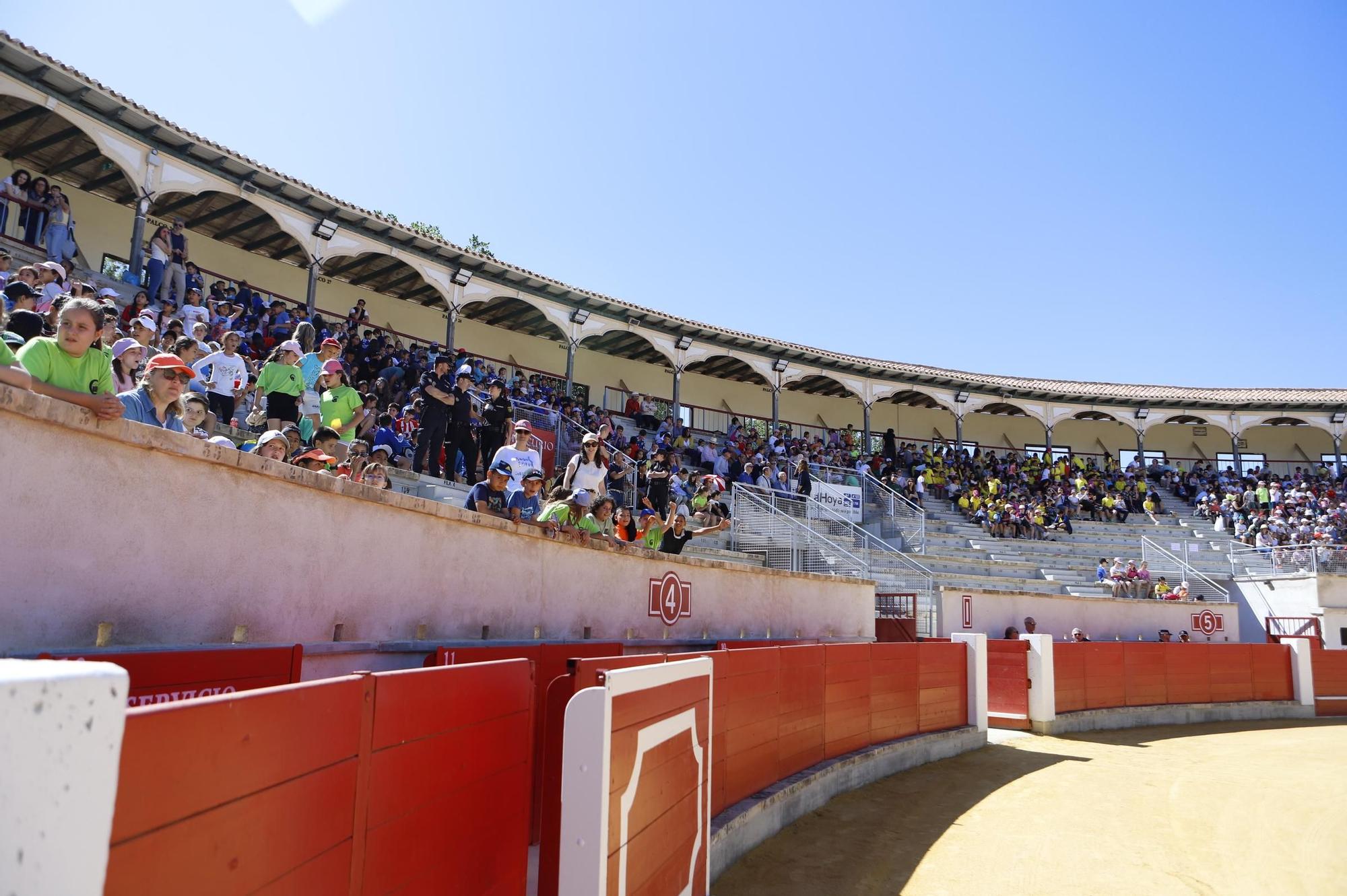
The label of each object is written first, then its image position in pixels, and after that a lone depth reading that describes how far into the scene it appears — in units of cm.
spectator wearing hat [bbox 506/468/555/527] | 715
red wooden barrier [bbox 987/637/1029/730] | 1255
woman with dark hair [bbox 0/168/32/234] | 1210
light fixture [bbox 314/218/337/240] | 1744
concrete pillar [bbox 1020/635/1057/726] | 1240
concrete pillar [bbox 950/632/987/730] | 1129
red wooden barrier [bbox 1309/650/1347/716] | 1608
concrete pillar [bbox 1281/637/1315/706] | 1596
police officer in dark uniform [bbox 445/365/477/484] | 1007
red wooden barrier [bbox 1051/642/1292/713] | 1316
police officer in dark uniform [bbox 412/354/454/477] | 945
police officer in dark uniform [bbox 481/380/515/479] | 1104
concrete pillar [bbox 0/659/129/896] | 99
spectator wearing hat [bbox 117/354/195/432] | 436
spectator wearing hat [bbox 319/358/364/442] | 733
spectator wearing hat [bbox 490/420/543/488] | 778
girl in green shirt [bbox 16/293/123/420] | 363
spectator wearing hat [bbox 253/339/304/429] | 730
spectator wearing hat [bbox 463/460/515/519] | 664
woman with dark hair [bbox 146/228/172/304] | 1270
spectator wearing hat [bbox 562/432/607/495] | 825
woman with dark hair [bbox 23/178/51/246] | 1266
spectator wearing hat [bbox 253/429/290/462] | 542
